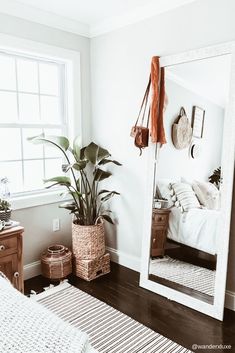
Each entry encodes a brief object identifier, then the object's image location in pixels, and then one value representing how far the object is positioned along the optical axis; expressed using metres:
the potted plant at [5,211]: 2.27
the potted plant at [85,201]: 2.74
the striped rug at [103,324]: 1.89
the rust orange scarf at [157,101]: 2.46
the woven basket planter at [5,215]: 2.26
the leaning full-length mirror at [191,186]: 2.20
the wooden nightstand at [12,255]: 2.13
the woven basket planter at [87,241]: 2.78
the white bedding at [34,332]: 0.88
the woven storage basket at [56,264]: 2.72
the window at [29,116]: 2.70
